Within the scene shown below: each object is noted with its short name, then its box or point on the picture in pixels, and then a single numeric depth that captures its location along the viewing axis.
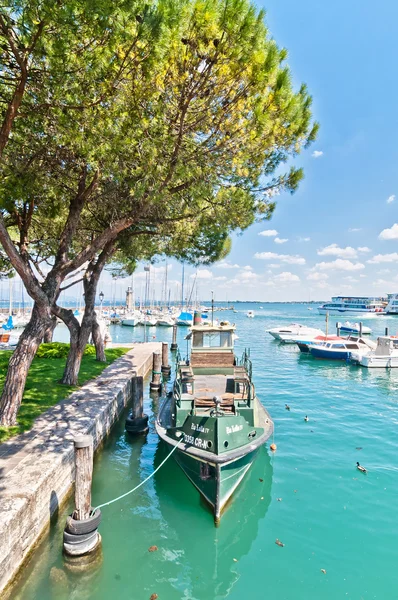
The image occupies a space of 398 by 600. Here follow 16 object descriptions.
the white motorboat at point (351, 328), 47.50
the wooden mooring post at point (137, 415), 11.88
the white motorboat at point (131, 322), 60.34
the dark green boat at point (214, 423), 7.37
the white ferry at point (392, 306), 108.31
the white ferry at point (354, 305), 112.31
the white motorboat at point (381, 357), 26.12
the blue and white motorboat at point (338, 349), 28.95
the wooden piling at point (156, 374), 17.73
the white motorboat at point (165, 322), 61.75
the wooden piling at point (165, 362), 22.02
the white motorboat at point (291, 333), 40.44
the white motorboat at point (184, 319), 61.63
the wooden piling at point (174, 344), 31.99
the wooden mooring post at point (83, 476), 6.22
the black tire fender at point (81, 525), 6.07
